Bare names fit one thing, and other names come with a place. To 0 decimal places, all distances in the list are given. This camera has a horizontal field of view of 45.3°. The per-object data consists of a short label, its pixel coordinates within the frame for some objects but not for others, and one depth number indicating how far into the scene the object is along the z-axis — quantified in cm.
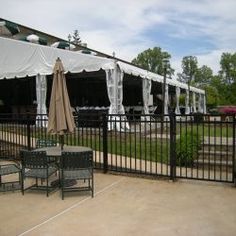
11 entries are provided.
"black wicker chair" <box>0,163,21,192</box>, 540
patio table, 533
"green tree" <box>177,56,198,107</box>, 6319
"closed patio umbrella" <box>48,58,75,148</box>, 553
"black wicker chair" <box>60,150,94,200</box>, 501
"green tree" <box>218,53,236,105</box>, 4778
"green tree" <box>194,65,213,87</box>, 6155
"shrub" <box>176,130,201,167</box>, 686
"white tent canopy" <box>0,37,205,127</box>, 1055
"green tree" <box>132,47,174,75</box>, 5678
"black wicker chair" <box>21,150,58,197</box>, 514
